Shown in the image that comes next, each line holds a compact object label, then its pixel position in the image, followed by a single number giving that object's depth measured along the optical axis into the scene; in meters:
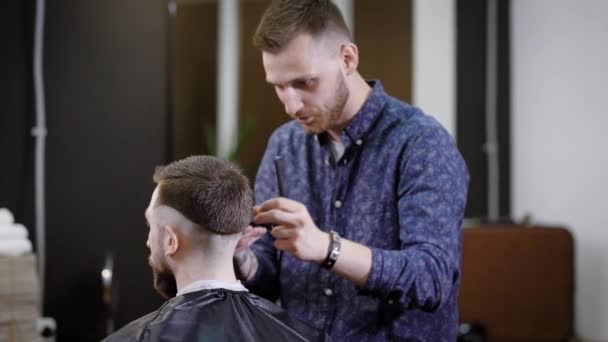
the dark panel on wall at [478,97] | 5.37
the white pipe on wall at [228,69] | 5.69
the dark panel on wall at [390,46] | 5.48
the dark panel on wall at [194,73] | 5.29
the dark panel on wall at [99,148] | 2.71
